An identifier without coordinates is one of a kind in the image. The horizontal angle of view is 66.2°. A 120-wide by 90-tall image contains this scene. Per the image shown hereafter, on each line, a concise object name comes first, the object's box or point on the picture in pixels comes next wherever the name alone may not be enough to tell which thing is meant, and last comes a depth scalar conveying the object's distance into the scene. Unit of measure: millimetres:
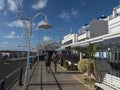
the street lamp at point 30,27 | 4751
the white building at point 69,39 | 25686
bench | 3410
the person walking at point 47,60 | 7788
